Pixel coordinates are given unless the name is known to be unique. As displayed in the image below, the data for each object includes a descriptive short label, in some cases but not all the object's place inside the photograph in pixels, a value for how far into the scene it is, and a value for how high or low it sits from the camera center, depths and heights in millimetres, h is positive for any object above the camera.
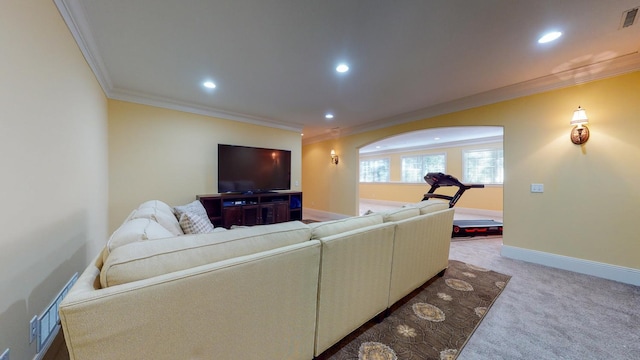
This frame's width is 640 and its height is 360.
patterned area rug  1467 -1149
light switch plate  3021 -123
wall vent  1281 -914
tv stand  3917 -556
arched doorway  6512 +461
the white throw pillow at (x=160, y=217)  1553 -290
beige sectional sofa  716 -477
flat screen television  4129 +195
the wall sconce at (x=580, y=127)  2637 +630
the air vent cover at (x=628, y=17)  1729 +1309
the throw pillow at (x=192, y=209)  2277 -343
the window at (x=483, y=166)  6574 +399
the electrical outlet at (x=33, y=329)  1218 -844
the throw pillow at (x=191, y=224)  1999 -418
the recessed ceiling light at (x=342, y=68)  2530 +1299
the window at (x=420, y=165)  7715 +480
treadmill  4246 -902
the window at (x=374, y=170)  9234 +365
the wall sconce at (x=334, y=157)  5984 +588
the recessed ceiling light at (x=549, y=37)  1979 +1310
